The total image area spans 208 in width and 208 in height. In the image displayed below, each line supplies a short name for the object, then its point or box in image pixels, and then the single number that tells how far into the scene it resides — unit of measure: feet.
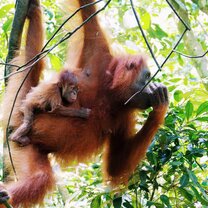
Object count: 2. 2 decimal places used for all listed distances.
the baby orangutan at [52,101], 18.13
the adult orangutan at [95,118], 18.13
